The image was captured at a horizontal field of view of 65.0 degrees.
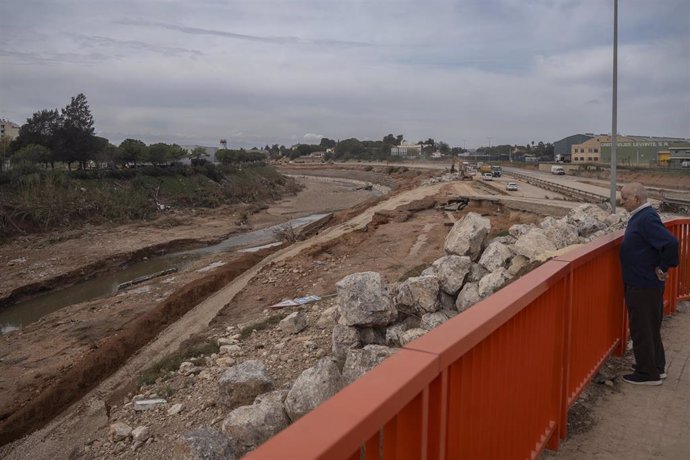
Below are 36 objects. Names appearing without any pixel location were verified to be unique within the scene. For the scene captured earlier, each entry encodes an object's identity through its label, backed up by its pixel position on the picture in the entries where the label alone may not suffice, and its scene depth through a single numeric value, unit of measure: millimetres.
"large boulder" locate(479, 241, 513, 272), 10070
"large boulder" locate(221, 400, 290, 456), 5977
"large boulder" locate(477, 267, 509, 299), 8664
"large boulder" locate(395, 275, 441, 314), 9234
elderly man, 4637
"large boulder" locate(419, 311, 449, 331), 8508
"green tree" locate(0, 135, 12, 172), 47500
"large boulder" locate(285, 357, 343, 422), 6094
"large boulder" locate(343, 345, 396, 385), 6676
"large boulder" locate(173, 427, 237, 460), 5551
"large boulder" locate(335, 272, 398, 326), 8938
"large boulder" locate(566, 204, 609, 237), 12688
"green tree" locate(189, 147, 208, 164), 95738
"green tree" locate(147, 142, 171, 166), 66938
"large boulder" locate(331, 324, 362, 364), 8922
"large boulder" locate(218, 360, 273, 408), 7660
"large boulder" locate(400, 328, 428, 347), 7935
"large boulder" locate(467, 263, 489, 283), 9789
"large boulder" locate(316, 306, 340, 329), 11295
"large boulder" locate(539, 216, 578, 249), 10466
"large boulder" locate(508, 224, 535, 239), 12459
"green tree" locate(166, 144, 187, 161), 73469
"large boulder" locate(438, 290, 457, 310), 9586
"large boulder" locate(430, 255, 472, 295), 9625
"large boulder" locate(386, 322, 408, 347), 8711
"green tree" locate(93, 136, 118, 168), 56875
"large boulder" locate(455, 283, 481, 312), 9031
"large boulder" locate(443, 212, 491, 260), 11438
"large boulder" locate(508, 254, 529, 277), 9097
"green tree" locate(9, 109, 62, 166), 54366
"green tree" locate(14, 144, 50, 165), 48750
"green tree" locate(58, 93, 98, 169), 53938
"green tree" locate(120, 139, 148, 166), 63194
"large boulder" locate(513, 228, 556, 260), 9586
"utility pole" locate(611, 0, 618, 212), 15805
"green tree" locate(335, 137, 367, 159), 168500
